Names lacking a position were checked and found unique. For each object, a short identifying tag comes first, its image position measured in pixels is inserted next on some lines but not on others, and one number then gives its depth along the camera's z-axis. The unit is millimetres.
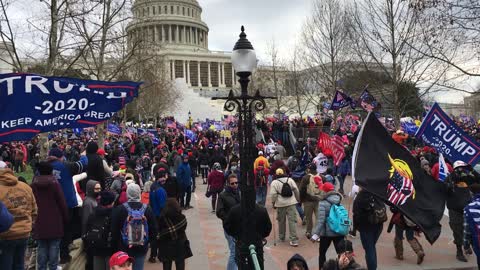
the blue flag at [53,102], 5426
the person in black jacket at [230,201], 6789
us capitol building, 106125
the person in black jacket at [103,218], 5868
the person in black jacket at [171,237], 6527
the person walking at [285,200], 9232
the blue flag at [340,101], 18531
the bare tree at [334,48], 26703
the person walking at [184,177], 12609
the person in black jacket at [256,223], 5685
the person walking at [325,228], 7078
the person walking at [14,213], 5074
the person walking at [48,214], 5969
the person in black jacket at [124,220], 5652
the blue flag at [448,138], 7523
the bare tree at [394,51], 18172
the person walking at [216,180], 12039
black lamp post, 5336
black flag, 5871
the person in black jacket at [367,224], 6922
